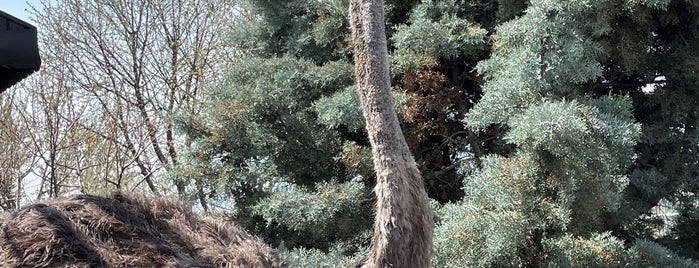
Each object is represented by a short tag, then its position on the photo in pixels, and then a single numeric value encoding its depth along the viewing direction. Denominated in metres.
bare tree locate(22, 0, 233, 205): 11.06
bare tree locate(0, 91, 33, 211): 11.29
